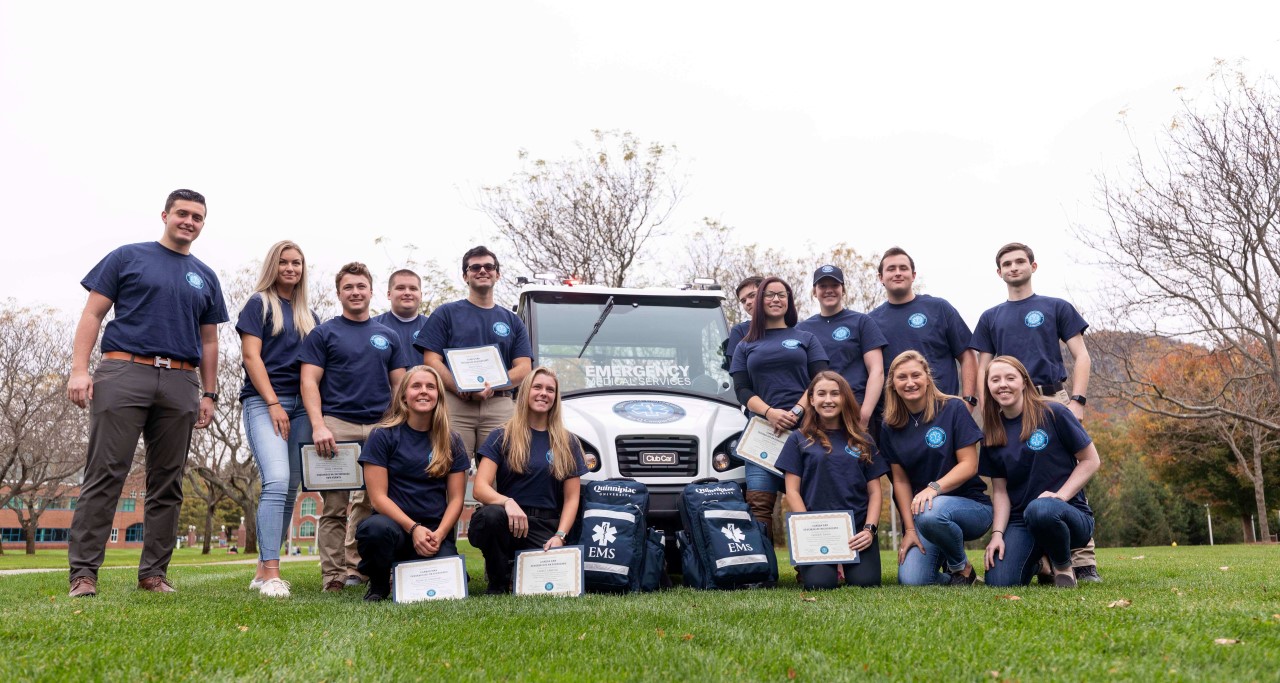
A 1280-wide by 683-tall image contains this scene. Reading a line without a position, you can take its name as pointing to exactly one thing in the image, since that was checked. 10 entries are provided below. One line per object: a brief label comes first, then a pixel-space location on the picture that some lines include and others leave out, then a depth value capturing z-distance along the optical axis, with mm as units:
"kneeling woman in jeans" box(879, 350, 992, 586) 5980
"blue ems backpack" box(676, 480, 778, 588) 6168
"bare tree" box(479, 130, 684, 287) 23453
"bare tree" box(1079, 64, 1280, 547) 18750
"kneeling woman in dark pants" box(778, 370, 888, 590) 6359
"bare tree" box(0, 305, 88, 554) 28156
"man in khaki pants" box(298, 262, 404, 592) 6469
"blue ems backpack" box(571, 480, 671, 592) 5984
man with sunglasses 6902
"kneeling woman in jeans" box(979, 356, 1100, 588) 5801
